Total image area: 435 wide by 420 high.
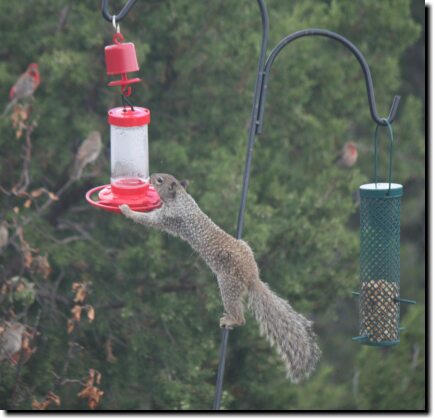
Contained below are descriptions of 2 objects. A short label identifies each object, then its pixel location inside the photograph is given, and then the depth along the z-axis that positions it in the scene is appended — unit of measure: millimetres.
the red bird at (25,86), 16156
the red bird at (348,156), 19703
